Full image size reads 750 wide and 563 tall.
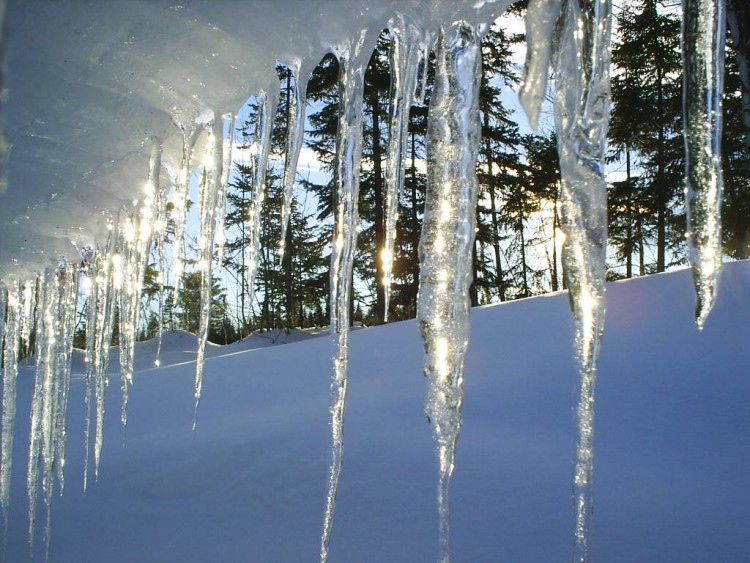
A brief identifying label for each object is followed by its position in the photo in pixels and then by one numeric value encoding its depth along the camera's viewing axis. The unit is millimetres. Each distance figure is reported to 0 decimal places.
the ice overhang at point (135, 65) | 990
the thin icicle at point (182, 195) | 1563
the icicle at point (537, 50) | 992
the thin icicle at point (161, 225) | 2184
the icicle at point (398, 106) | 1158
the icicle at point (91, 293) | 2568
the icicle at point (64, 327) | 2793
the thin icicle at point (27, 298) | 3009
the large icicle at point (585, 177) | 999
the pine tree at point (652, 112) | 12688
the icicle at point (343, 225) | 1289
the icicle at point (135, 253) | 1772
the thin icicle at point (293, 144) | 1412
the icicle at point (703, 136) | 877
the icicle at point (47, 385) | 2742
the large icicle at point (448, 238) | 1218
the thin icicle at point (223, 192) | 1810
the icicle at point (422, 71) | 1166
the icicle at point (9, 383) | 2994
